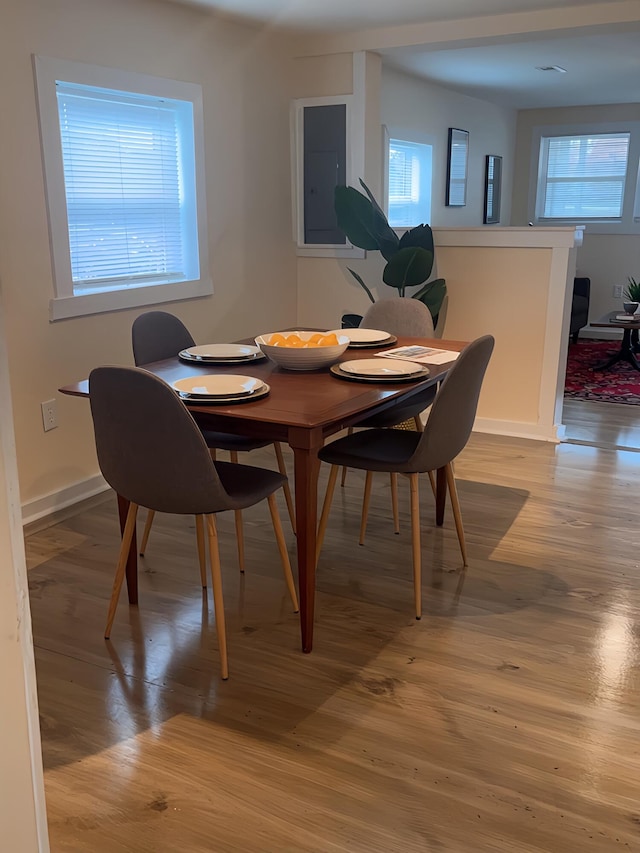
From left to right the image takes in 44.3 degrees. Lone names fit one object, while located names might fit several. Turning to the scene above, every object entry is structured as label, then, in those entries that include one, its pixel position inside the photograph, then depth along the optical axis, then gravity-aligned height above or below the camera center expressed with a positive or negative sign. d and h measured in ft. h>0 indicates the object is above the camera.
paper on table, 9.09 -1.68
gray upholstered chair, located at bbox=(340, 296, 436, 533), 10.58 -1.57
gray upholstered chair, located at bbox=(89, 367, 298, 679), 6.63 -2.09
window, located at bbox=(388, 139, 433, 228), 20.63 +0.63
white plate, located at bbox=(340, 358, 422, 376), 8.20 -1.65
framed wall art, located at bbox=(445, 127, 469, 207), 23.13 +1.17
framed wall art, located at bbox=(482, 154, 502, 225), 25.79 +0.62
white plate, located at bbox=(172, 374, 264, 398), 7.47 -1.69
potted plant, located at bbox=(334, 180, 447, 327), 14.23 -0.55
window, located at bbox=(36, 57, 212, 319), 10.95 +0.32
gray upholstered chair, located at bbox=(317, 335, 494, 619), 7.87 -2.44
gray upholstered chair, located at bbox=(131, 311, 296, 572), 9.14 -1.72
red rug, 18.15 -4.18
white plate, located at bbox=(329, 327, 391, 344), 9.80 -1.57
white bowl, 8.47 -1.55
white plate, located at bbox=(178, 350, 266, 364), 9.04 -1.69
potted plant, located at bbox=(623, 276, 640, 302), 21.38 -2.24
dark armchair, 23.54 -2.86
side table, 19.71 -3.38
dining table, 6.89 -1.79
